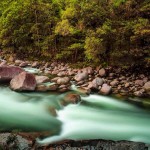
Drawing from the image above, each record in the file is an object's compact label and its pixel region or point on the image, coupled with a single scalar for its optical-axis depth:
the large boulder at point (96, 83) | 8.06
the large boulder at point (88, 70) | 9.42
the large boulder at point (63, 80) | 8.65
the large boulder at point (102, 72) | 9.02
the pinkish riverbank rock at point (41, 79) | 8.59
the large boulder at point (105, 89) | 7.73
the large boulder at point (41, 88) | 7.84
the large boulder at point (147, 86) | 7.79
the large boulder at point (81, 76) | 8.90
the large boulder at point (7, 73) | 8.40
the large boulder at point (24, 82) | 7.64
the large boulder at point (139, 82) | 8.17
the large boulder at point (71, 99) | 6.89
